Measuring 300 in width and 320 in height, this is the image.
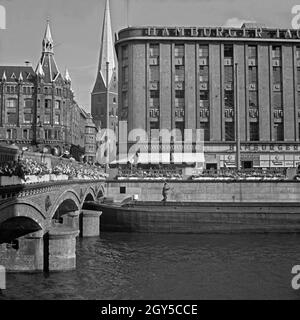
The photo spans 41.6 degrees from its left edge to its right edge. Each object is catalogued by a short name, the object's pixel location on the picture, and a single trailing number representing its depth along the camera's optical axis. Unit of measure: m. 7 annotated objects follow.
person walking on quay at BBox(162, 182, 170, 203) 59.06
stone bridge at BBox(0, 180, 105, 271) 23.97
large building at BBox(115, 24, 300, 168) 77.19
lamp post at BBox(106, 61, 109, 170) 63.01
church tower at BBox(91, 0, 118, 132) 193.38
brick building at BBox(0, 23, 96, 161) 98.06
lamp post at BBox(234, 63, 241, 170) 66.62
